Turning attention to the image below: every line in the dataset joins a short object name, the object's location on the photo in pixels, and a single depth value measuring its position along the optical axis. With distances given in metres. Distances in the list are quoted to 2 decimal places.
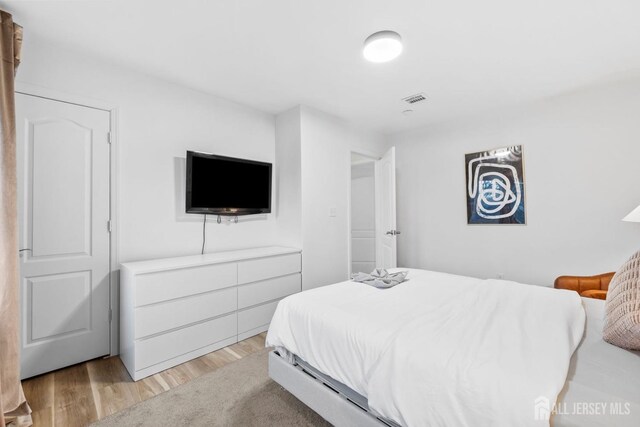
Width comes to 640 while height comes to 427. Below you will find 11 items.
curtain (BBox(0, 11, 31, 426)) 1.66
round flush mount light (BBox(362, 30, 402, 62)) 2.08
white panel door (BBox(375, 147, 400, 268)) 3.95
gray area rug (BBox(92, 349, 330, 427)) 1.69
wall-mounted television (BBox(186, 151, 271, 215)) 2.88
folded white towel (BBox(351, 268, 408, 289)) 2.21
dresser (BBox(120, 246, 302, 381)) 2.20
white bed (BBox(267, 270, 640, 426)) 0.96
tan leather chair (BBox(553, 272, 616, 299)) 2.66
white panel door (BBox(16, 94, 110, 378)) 2.11
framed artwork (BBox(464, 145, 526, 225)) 3.45
